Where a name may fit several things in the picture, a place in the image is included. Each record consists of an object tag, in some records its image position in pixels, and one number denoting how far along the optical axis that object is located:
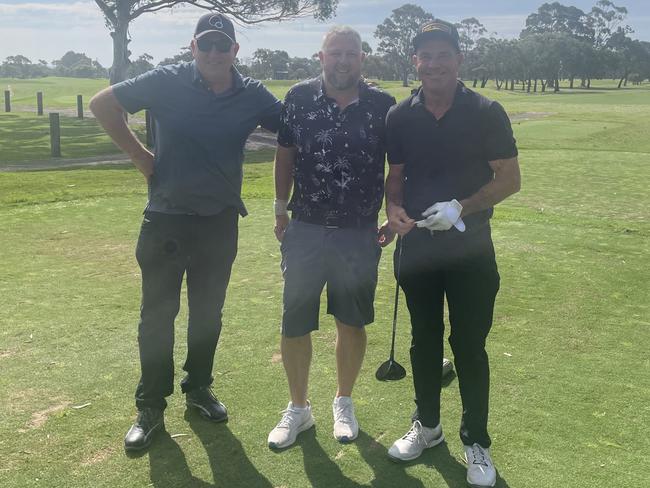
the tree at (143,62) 72.72
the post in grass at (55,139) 17.50
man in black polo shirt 3.23
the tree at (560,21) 134.25
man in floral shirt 3.54
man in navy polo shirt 3.72
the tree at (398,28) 118.81
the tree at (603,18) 130.38
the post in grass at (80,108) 33.16
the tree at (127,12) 29.86
